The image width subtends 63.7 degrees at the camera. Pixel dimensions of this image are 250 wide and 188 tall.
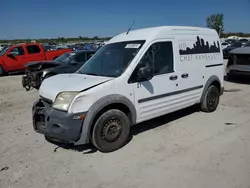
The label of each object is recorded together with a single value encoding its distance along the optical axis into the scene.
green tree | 50.72
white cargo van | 3.00
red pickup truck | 11.58
